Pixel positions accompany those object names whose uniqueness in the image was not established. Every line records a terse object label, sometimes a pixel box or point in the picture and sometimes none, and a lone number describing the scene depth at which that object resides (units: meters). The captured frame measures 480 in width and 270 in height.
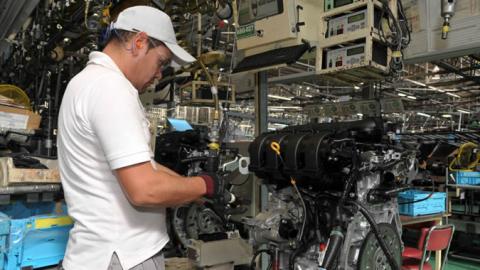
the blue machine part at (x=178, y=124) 4.37
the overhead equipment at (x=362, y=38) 2.72
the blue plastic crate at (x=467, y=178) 5.30
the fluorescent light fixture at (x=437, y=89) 10.04
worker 1.22
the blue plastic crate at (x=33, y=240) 2.38
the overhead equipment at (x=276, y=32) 3.00
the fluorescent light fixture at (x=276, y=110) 12.97
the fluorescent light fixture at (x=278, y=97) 10.70
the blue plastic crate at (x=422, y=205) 3.84
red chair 3.13
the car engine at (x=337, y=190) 2.13
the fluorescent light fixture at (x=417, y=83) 9.22
